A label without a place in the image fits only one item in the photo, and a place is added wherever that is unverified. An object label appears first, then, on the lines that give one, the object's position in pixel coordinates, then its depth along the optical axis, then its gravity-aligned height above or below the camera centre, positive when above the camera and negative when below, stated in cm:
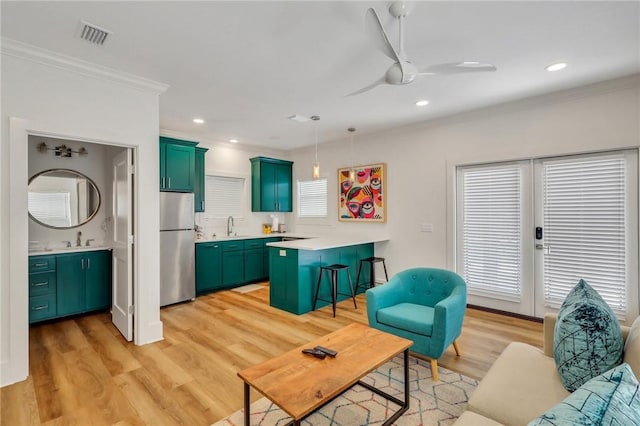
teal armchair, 246 -88
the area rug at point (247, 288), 530 -132
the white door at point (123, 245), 323 -34
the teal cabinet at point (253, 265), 563 -95
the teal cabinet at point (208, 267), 500 -88
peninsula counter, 405 -77
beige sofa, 137 -90
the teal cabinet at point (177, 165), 441 +74
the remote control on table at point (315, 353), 191 -88
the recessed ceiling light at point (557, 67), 286 +137
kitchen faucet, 601 -22
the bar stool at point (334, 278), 408 -90
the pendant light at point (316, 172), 409 +55
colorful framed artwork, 523 +34
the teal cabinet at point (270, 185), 620 +60
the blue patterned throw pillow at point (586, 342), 143 -63
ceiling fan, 195 +98
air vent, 222 +136
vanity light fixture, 391 +86
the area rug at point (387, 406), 203 -136
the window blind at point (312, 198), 621 +32
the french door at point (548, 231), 329 -23
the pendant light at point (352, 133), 470 +139
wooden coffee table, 151 -90
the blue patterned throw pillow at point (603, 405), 82 -54
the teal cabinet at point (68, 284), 366 -87
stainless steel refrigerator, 444 -51
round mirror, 394 +23
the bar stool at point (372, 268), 484 -92
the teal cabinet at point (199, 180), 518 +58
